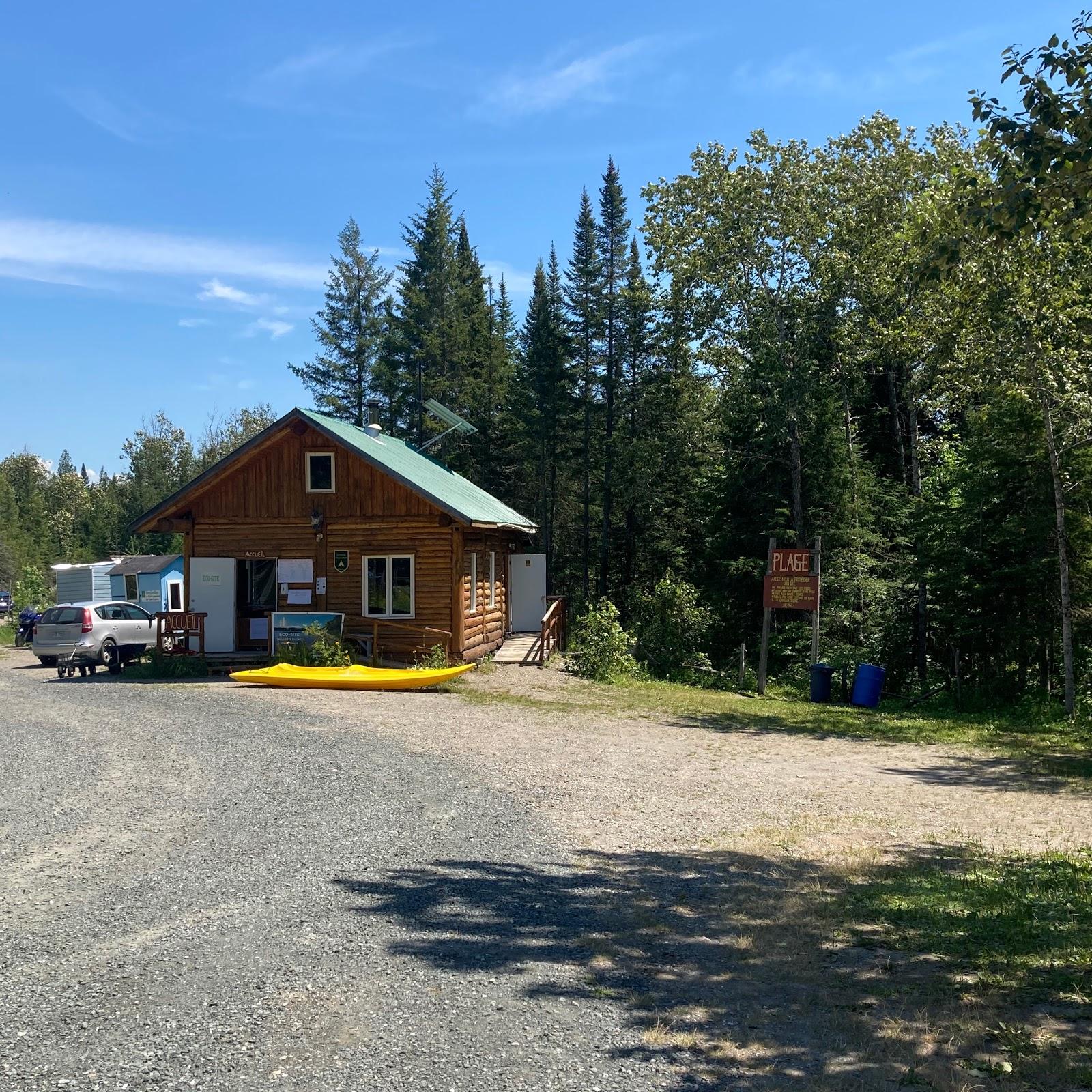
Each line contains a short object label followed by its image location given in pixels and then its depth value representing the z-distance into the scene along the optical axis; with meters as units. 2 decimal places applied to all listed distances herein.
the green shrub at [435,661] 20.31
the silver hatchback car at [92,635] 22.20
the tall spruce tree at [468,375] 43.25
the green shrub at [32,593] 43.16
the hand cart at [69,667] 21.41
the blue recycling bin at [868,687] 20.33
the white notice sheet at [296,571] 21.50
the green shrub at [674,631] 24.88
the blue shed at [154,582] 38.81
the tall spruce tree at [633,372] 35.12
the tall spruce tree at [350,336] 44.12
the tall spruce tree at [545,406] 38.34
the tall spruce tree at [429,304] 42.88
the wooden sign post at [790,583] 20.06
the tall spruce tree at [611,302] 37.38
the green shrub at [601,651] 21.98
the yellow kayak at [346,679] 18.19
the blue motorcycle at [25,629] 32.72
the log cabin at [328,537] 21.11
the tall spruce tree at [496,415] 43.16
